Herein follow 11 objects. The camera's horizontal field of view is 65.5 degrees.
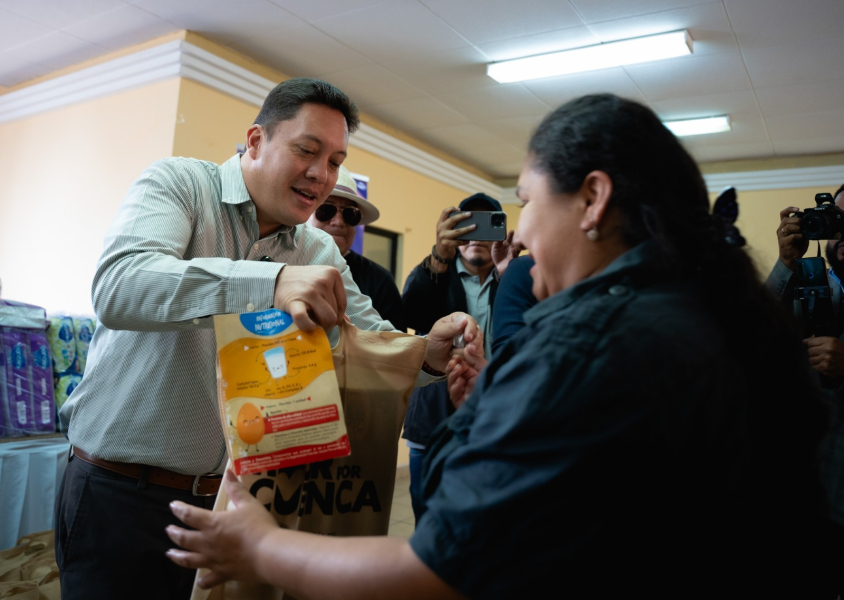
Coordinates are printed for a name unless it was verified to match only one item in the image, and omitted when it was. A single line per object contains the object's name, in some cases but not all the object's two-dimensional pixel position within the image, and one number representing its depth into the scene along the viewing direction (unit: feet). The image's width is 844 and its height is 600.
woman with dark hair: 2.24
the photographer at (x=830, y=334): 5.98
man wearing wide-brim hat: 8.65
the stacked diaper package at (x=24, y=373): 9.86
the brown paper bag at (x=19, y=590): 7.95
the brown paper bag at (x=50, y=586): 8.24
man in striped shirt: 3.51
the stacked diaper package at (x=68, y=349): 10.63
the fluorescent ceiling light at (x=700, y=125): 17.80
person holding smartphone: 7.66
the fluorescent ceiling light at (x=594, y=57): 13.12
